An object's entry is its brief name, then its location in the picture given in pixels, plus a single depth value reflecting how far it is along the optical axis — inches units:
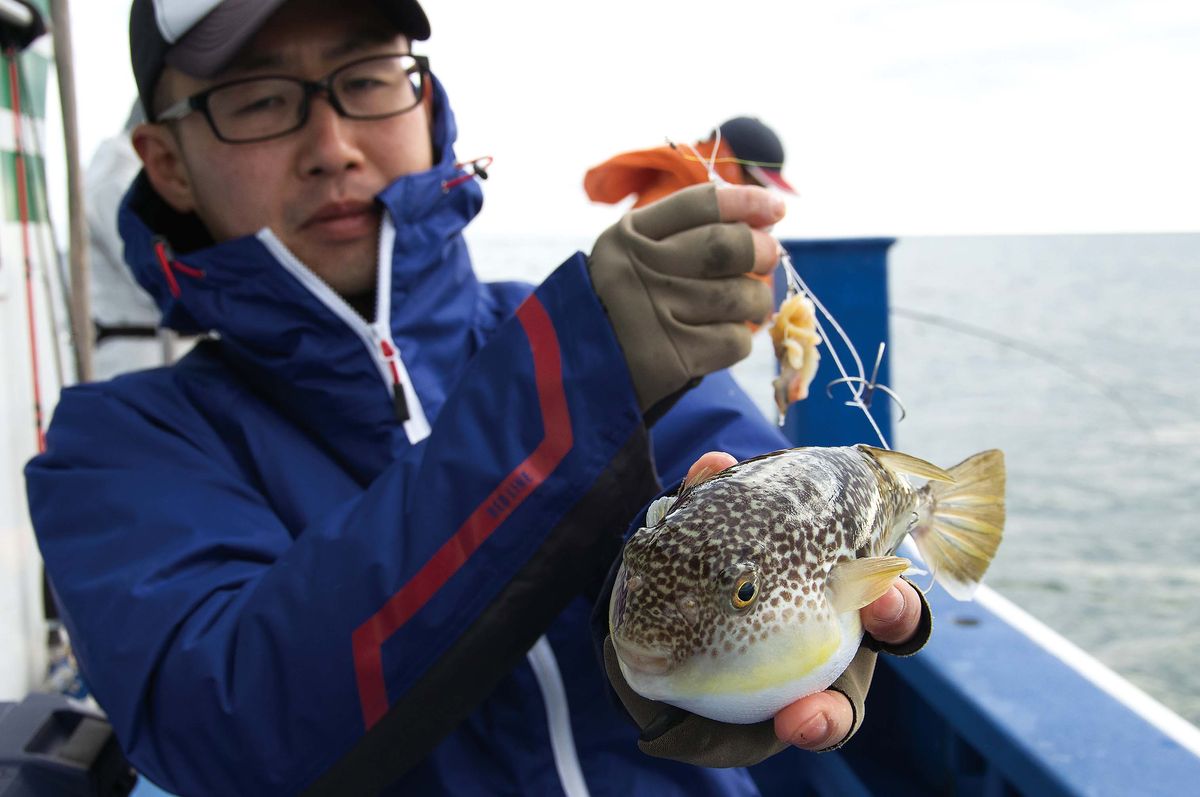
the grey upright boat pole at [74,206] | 36.8
